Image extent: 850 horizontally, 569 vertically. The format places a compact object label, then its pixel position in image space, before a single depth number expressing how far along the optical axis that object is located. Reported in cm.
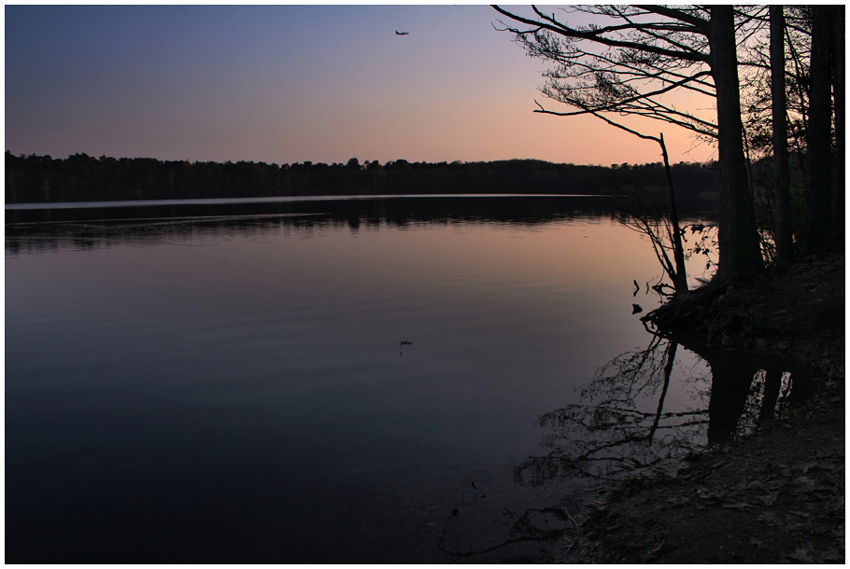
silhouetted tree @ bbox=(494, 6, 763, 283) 1221
